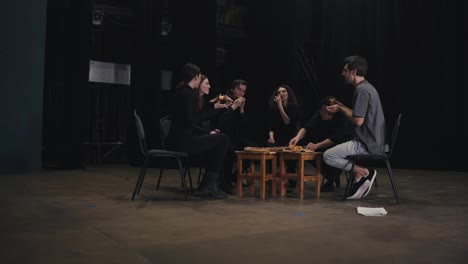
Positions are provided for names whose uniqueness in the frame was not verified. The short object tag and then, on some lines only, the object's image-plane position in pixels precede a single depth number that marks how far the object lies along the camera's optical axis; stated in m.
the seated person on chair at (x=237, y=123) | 5.60
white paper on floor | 3.90
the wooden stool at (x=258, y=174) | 4.76
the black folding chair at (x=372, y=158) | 4.55
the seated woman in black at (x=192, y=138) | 4.60
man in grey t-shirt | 4.63
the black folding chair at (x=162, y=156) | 4.45
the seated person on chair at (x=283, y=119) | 5.74
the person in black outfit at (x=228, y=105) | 5.13
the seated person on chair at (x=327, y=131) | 5.37
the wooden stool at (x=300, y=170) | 4.78
